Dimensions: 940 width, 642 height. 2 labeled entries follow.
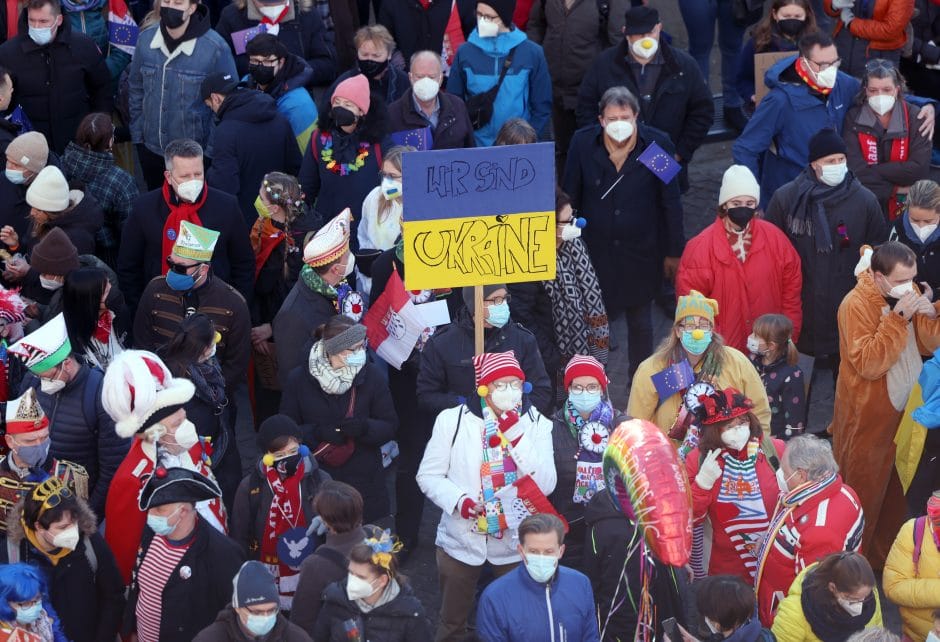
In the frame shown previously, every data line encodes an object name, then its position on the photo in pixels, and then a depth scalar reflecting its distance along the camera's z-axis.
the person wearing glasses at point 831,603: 12.73
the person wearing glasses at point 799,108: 20.14
